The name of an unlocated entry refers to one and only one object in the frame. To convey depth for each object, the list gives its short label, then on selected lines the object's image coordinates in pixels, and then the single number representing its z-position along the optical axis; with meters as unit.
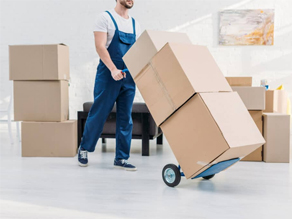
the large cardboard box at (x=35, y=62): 2.78
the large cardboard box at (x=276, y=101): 2.96
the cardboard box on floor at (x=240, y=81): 2.79
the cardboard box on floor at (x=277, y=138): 2.65
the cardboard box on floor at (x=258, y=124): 2.72
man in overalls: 2.25
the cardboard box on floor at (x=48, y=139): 2.83
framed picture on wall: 4.50
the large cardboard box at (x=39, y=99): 2.82
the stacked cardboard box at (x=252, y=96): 2.68
